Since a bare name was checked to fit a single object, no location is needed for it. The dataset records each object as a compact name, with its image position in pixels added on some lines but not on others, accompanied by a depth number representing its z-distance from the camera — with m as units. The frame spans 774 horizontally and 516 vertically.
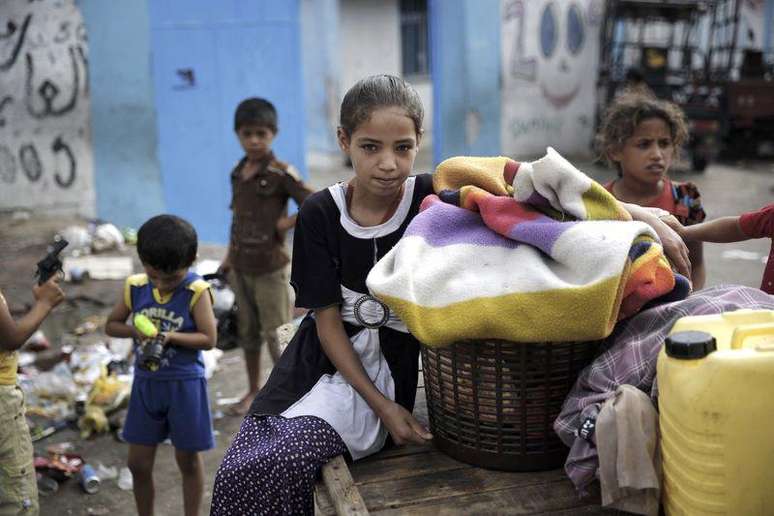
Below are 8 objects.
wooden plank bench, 1.64
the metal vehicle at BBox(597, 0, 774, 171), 12.05
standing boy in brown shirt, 4.30
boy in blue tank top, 3.07
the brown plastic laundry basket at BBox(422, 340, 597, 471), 1.69
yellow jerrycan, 1.32
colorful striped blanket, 1.54
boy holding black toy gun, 2.75
